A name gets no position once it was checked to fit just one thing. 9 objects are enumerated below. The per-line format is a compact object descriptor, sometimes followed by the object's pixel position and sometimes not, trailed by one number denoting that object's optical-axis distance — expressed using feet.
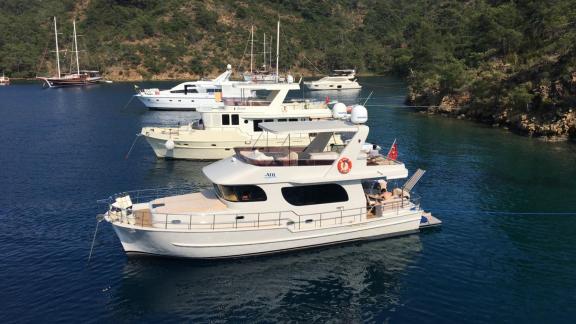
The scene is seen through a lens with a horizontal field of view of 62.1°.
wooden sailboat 360.54
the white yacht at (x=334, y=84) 380.37
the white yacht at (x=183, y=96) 252.50
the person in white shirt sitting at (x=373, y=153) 86.48
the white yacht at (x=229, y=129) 141.08
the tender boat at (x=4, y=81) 378.42
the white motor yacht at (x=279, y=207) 72.43
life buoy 78.28
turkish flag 89.92
